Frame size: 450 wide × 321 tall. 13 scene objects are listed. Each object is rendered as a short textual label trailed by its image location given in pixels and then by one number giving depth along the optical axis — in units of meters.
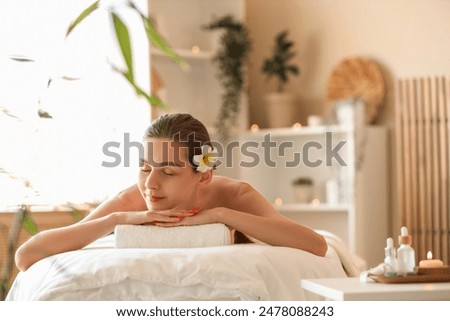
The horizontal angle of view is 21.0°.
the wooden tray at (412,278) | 2.66
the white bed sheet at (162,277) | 2.56
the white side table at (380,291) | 2.52
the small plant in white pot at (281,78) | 6.29
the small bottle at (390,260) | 2.68
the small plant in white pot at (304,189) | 6.09
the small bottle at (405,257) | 2.70
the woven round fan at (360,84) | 5.85
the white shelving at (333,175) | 5.64
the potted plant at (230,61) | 6.34
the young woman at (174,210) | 2.85
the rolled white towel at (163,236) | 2.78
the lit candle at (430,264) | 2.71
